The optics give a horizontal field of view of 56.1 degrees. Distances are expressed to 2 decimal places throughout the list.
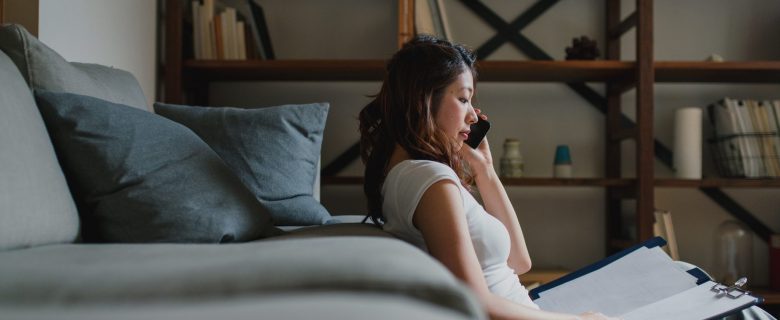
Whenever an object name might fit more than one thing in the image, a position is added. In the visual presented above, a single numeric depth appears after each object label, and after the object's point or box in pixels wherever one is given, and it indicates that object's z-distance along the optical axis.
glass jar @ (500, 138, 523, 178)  2.93
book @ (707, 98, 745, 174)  2.88
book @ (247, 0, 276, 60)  2.91
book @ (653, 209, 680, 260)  2.89
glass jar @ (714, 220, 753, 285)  3.03
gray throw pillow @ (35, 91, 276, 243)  1.19
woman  1.07
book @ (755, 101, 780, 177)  2.86
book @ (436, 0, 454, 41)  2.90
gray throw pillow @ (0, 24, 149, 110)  1.31
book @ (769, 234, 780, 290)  2.99
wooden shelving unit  2.74
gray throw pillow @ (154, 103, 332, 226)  1.78
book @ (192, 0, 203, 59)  2.82
